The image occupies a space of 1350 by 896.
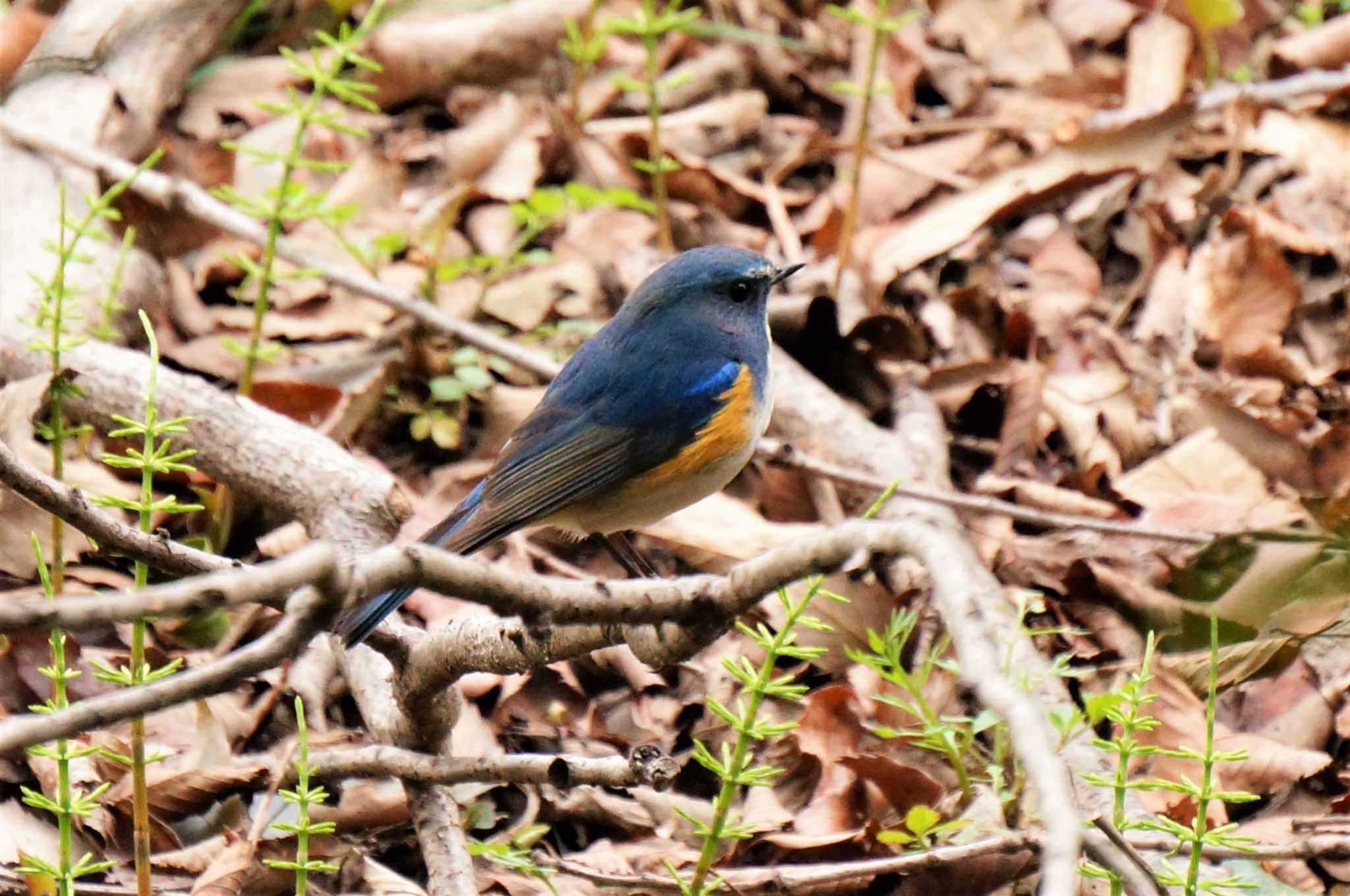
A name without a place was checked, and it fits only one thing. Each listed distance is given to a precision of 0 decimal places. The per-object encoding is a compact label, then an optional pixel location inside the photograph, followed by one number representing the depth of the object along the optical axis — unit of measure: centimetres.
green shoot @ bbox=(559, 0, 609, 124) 1245
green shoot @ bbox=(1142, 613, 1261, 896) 508
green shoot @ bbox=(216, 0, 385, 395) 827
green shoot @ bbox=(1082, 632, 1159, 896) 532
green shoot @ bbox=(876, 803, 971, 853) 676
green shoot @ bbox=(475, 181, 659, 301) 1135
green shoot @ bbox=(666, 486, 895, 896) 540
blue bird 807
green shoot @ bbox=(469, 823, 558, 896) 624
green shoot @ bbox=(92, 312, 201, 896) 567
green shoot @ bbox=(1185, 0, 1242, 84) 1266
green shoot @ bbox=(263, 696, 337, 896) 560
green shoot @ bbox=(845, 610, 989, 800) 653
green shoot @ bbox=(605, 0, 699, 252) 1085
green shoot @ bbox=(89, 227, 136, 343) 772
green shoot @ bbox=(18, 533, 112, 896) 555
